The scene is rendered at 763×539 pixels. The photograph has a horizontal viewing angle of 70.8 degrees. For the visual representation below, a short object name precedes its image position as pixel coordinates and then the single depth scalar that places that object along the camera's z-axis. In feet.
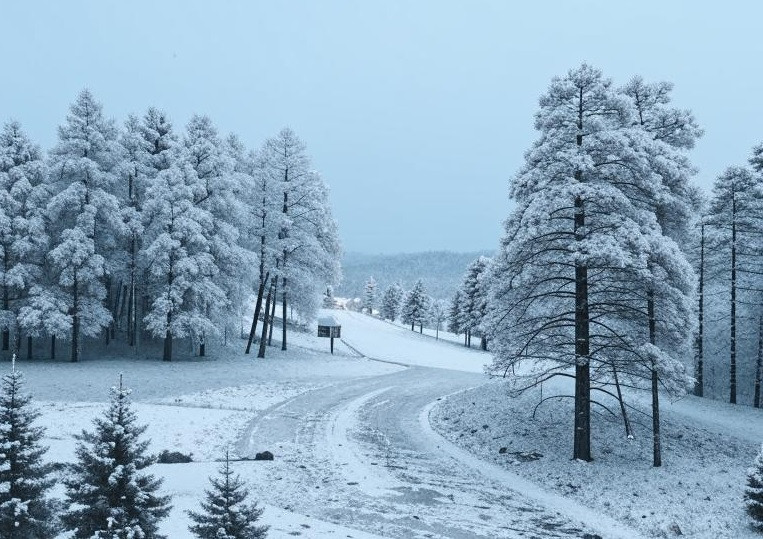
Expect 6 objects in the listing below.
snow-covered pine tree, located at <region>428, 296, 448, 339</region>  335.86
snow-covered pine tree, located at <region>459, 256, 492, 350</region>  215.45
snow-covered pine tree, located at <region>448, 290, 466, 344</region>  255.29
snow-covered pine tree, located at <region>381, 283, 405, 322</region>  377.50
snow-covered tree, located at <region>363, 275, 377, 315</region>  450.30
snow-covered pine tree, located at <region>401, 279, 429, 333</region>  294.05
